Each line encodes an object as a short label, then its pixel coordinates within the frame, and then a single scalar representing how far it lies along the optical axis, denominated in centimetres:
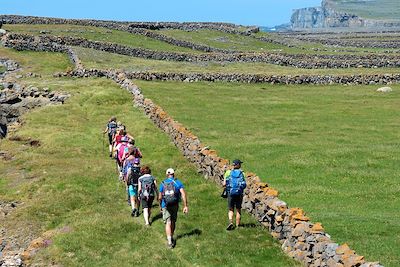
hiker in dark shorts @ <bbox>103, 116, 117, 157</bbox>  3697
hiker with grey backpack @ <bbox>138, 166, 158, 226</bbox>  2428
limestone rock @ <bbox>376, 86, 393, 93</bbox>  5975
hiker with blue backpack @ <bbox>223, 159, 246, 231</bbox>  2375
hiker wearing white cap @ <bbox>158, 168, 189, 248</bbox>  2245
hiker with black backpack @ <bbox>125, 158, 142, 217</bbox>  2625
